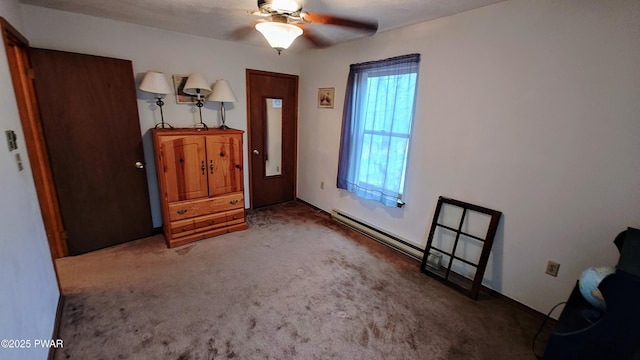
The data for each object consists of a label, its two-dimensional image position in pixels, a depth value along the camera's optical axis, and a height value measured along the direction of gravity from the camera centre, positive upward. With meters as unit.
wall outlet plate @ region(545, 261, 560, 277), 1.85 -0.98
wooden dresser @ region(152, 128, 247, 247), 2.60 -0.74
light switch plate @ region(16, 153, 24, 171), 1.51 -0.33
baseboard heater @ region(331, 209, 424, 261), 2.67 -1.28
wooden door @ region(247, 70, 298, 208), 3.55 -0.33
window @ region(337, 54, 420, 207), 2.53 -0.07
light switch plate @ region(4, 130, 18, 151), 1.42 -0.20
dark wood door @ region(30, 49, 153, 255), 2.24 -0.34
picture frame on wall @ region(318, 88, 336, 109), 3.35 +0.26
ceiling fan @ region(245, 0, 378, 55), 1.45 +0.55
